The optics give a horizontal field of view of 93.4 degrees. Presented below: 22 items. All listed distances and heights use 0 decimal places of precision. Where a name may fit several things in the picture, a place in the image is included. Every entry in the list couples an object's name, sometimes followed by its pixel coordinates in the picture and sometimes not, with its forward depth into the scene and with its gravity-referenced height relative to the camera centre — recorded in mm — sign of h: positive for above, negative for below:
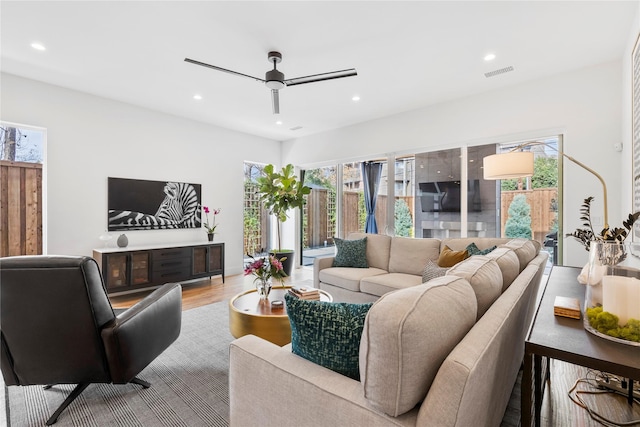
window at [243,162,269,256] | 6129 -51
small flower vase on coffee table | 2678 -684
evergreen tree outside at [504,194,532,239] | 3775 -78
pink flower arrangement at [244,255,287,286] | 2650 -499
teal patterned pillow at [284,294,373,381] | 1038 -415
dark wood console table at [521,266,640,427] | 920 -449
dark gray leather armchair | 1544 -636
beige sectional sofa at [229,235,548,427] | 809 -480
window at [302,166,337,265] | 6129 -49
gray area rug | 1729 -1184
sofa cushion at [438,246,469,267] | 3033 -453
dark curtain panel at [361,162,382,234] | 5414 +435
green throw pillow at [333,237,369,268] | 3931 -543
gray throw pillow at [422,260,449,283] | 2941 -575
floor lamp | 2607 +423
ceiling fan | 2893 +1315
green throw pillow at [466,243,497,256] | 2969 -375
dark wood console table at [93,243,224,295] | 3998 -762
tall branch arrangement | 1422 -101
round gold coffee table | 2172 -798
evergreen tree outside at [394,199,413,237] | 4934 -104
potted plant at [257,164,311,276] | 5468 +389
